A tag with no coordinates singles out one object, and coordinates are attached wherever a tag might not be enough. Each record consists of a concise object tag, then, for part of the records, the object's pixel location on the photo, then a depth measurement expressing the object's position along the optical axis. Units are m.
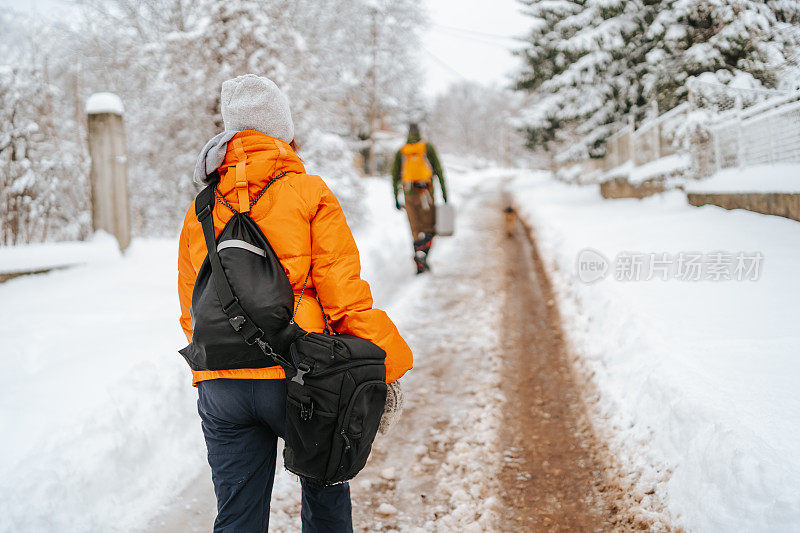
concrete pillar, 6.88
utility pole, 24.10
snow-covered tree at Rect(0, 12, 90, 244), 7.48
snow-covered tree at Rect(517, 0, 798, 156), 8.62
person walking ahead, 7.55
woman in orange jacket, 1.71
